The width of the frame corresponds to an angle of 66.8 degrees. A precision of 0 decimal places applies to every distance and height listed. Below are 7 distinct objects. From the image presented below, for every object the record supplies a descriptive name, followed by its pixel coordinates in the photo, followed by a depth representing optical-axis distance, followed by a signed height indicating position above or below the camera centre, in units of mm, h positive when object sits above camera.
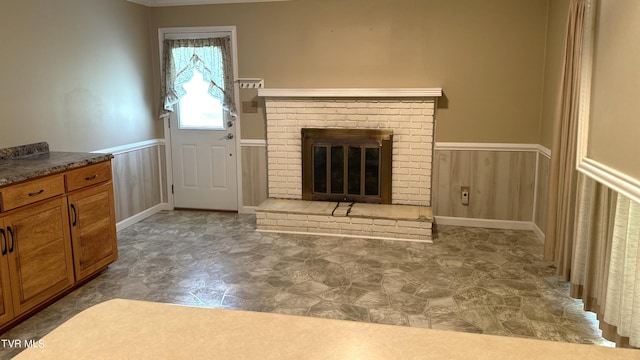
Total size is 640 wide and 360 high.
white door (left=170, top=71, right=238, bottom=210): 5637 -525
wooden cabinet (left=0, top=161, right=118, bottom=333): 2959 -878
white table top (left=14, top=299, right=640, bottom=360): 948 -476
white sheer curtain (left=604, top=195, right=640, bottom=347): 2479 -868
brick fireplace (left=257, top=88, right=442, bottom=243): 5051 -171
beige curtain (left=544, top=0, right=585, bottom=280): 3418 -377
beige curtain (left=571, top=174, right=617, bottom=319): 2830 -841
